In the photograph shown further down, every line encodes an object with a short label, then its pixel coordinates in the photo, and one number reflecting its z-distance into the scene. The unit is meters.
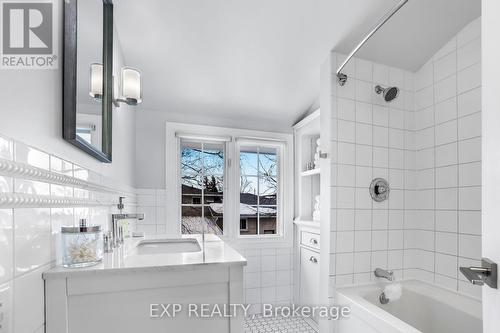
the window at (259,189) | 2.94
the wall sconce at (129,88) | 1.75
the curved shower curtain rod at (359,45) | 1.47
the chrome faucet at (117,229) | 1.44
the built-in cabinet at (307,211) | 2.57
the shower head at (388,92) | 2.08
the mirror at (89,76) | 1.02
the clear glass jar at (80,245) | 0.92
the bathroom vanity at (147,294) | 0.90
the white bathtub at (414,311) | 1.62
